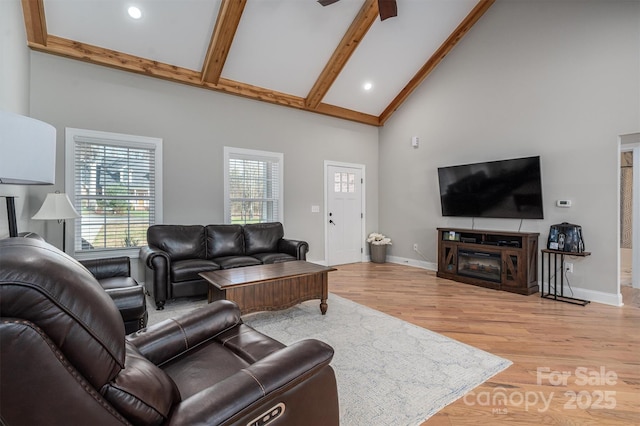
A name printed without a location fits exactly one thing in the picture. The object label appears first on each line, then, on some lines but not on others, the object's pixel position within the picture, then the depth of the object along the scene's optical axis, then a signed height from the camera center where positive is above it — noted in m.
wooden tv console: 4.14 -0.68
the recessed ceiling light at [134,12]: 3.64 +2.40
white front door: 6.13 -0.03
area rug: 1.81 -1.13
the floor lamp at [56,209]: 3.10 +0.03
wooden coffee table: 2.82 -0.72
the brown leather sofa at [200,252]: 3.53 -0.54
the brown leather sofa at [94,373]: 0.63 -0.40
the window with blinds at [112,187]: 3.88 +0.33
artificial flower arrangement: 6.39 -0.58
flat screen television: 4.29 +0.36
